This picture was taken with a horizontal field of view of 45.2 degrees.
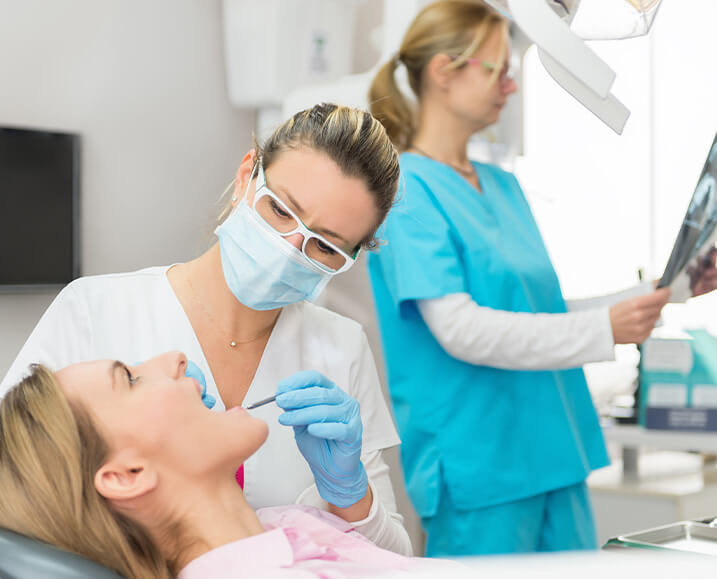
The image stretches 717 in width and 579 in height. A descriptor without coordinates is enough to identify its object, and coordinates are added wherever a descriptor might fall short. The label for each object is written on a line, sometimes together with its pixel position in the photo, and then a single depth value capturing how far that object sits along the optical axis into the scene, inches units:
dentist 47.9
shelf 97.7
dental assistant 68.4
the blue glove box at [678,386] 100.5
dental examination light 35.3
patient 38.8
